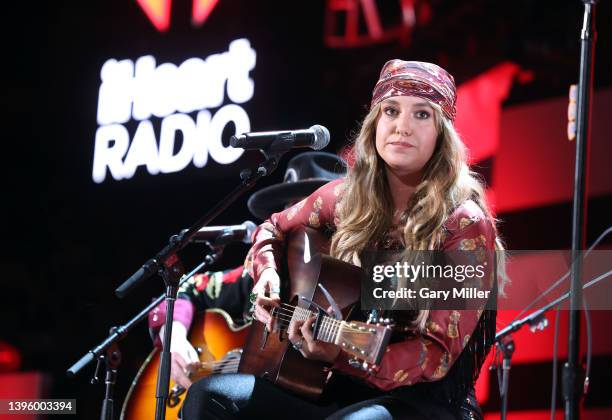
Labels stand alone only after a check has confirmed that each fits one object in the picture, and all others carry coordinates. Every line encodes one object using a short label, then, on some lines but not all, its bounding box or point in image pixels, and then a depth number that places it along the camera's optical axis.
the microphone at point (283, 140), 5.54
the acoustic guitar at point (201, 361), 8.14
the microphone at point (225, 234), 7.16
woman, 4.55
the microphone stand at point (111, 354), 7.01
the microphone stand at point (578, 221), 4.07
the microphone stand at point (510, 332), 7.23
